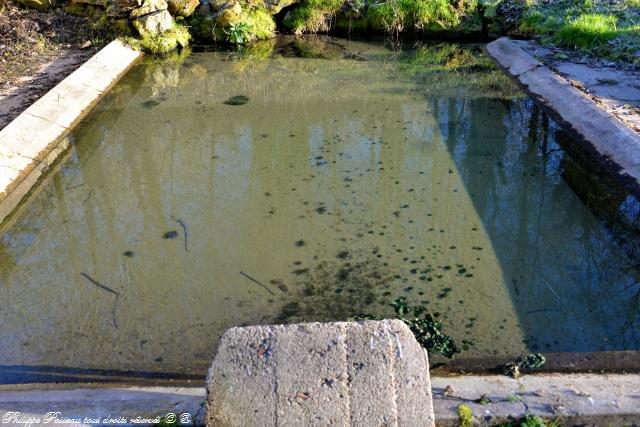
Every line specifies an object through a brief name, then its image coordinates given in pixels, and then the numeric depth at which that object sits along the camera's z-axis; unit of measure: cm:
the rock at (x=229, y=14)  1252
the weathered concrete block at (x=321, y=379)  249
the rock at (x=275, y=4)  1327
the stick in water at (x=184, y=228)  510
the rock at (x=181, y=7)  1252
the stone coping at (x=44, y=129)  617
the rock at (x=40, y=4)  1241
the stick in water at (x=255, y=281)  450
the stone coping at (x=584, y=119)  616
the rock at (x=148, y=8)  1177
